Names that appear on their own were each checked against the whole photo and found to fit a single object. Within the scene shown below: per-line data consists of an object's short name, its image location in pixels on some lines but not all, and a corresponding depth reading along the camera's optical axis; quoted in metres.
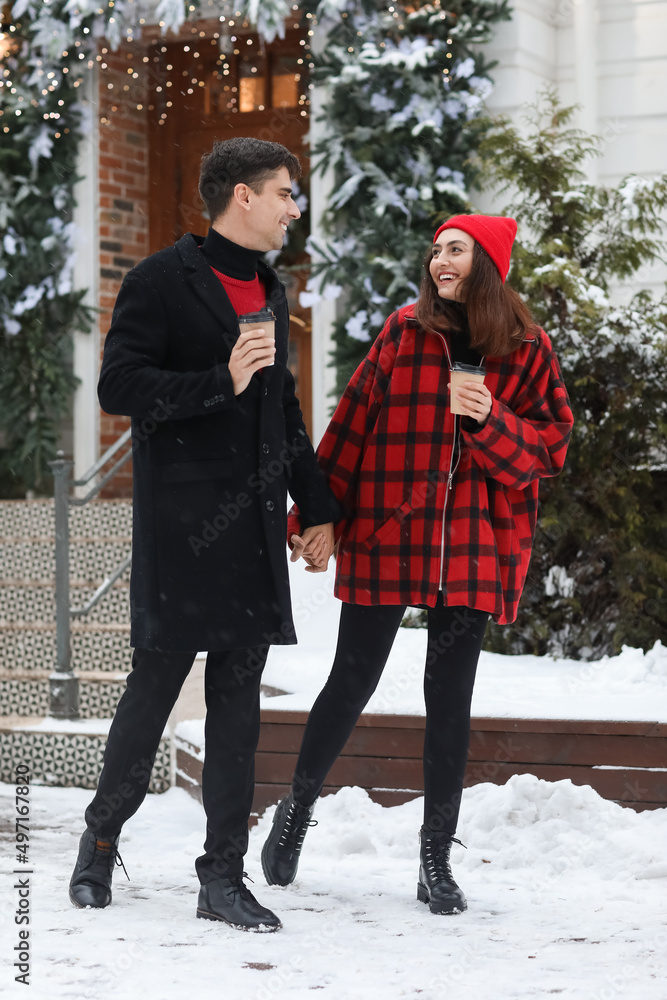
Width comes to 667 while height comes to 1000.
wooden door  15.08
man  4.70
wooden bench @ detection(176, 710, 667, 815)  6.35
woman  5.14
